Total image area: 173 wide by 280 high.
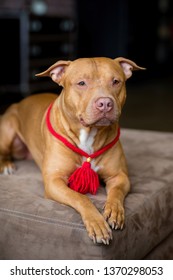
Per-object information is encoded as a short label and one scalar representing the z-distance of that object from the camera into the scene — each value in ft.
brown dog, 6.58
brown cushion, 6.30
